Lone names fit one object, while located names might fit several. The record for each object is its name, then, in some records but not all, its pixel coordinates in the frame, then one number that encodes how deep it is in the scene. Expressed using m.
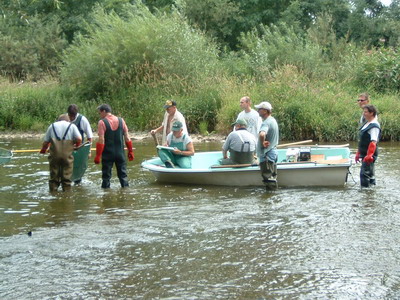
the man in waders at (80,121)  12.50
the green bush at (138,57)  25.03
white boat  12.34
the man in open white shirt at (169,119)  13.01
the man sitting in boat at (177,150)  12.66
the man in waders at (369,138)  11.09
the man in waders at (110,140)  11.77
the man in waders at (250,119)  13.12
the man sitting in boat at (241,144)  12.27
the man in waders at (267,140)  11.57
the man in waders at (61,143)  11.95
